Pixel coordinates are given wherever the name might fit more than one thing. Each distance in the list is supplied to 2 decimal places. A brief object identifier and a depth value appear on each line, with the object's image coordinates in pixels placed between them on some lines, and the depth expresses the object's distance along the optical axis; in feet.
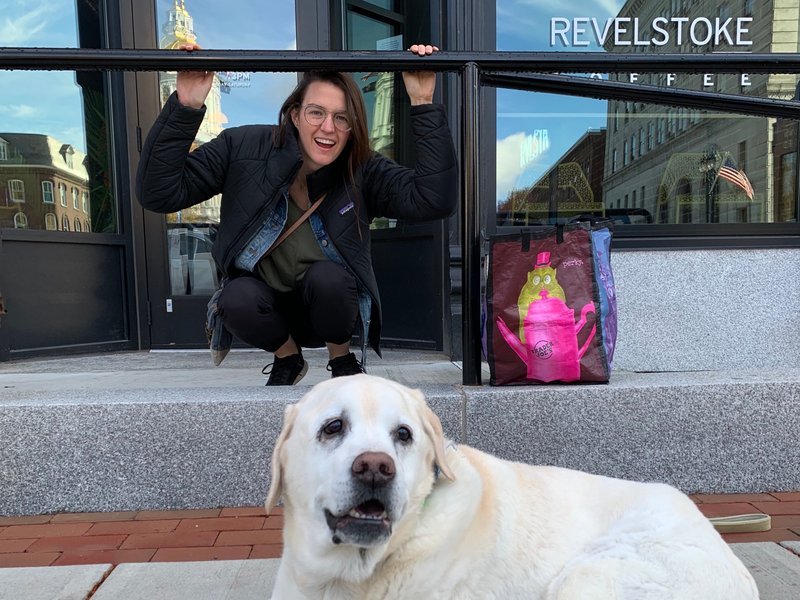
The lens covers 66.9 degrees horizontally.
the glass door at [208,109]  17.40
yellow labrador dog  5.00
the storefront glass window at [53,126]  16.78
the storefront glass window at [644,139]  15.72
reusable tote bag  8.91
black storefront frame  8.50
